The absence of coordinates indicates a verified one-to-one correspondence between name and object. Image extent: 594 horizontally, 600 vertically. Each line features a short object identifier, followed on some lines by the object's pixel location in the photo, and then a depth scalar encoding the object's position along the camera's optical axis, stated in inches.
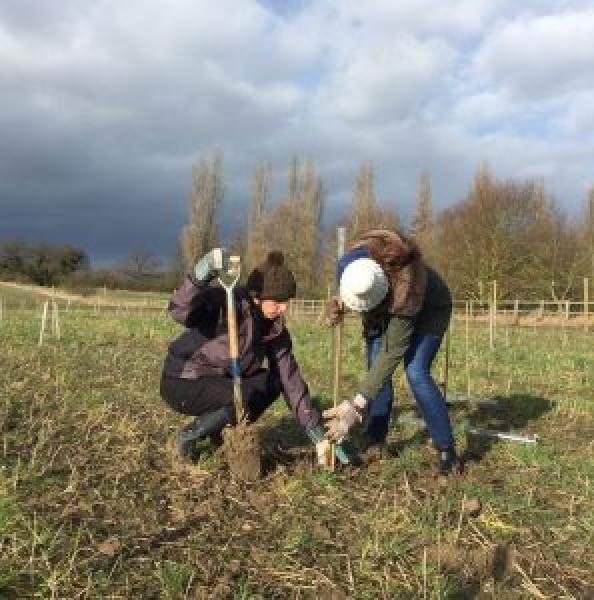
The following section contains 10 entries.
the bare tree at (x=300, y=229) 1653.5
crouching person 191.0
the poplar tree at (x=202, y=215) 1921.9
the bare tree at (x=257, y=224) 1758.1
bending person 186.5
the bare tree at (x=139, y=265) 2361.0
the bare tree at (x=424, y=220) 1496.1
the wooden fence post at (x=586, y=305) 1109.7
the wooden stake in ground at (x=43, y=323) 453.2
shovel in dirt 181.0
